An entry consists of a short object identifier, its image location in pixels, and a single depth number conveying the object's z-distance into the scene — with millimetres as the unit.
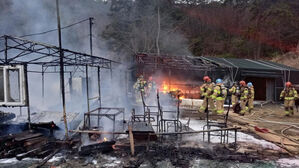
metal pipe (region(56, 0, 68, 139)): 6805
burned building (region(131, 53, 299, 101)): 17781
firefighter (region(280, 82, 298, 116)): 12477
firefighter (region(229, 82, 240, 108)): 12765
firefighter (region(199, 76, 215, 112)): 10492
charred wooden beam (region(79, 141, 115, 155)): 6426
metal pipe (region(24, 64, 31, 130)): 7171
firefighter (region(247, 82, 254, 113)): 13078
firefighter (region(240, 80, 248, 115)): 12680
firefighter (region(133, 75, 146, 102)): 15492
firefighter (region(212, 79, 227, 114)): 10531
